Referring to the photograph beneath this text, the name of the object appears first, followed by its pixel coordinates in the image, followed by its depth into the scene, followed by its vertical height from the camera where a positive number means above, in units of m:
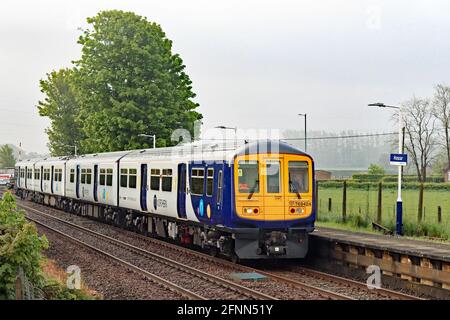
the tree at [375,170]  79.62 -0.08
